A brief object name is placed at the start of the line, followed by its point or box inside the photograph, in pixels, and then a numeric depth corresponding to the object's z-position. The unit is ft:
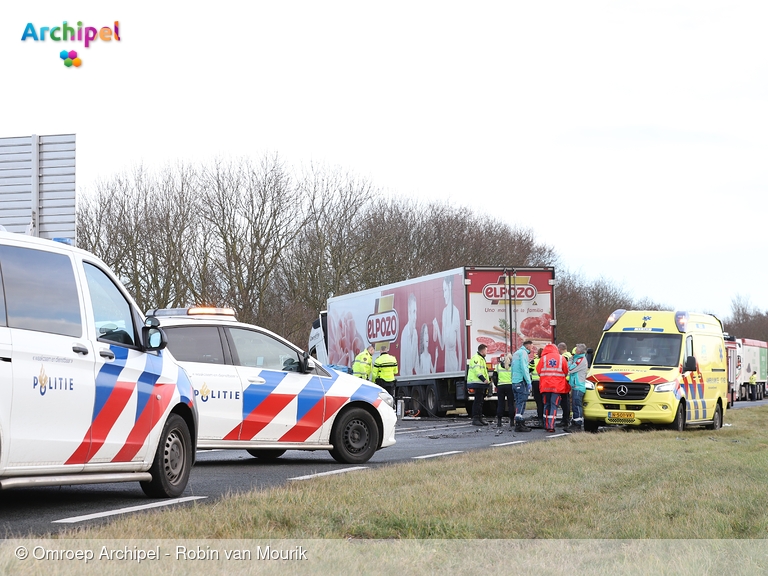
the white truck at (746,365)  157.61
